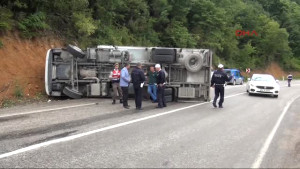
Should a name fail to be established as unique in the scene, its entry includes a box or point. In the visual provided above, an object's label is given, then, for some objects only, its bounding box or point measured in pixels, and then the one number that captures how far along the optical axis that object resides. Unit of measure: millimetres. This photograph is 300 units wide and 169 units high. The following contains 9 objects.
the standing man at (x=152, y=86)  13712
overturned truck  14453
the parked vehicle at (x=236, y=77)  36719
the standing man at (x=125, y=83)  12000
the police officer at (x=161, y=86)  12680
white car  19672
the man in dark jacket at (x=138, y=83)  11828
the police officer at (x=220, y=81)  13188
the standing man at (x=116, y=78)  13503
